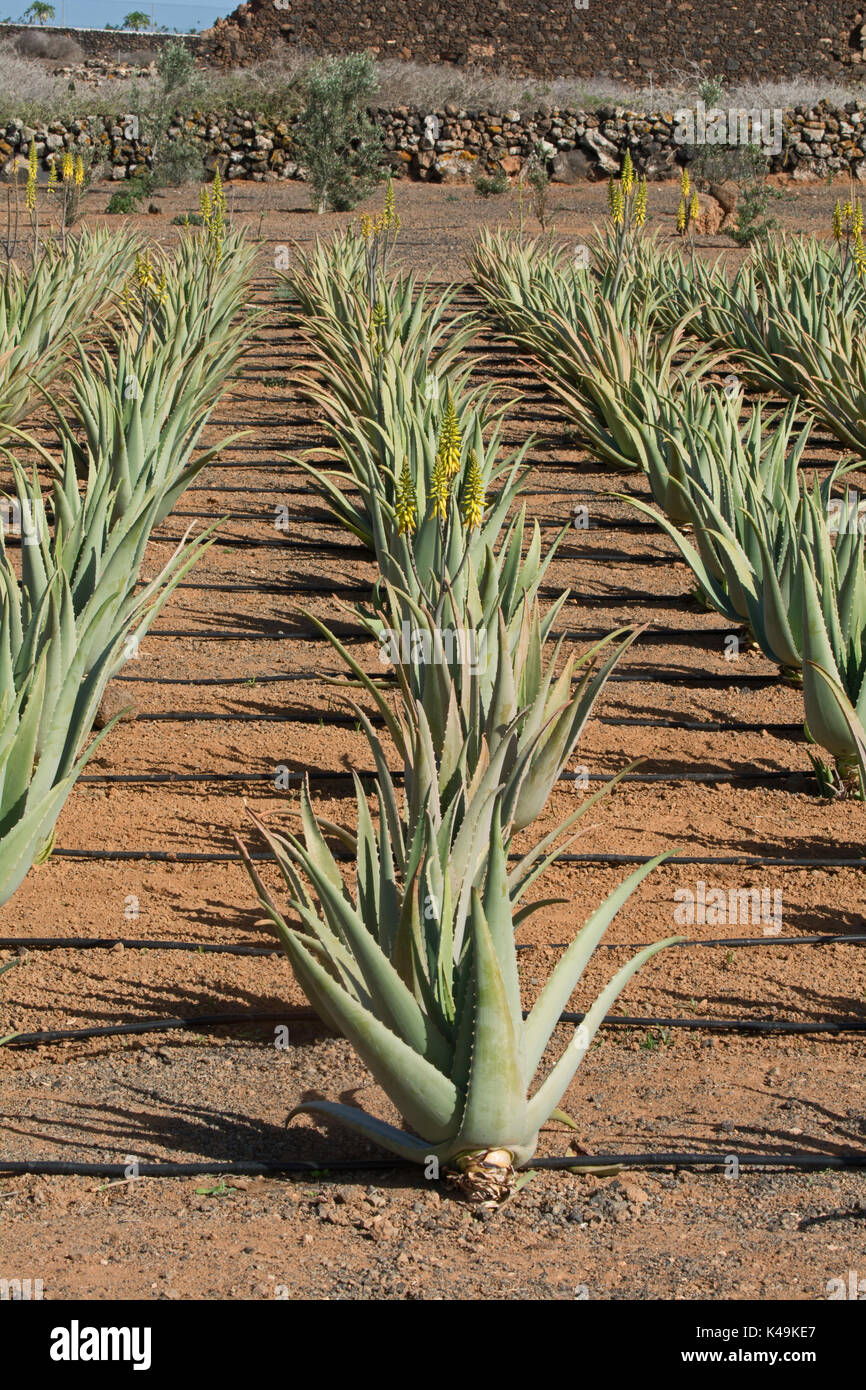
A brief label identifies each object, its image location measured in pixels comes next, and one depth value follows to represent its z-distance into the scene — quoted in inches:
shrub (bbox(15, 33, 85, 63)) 1286.9
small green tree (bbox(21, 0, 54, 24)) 1765.5
